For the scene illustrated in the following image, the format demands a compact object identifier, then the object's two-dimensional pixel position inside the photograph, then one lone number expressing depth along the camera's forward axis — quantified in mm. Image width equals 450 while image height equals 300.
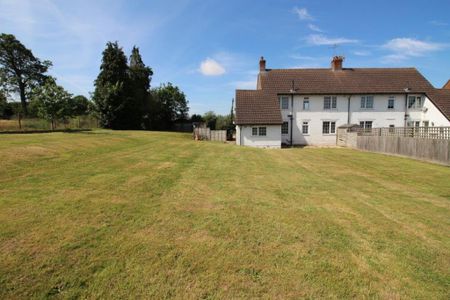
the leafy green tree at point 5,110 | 28694
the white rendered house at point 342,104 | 26344
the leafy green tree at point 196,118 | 47097
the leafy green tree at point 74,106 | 23531
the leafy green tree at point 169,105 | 44588
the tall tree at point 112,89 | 32938
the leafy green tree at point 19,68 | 41594
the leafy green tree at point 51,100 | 21727
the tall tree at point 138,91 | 36809
